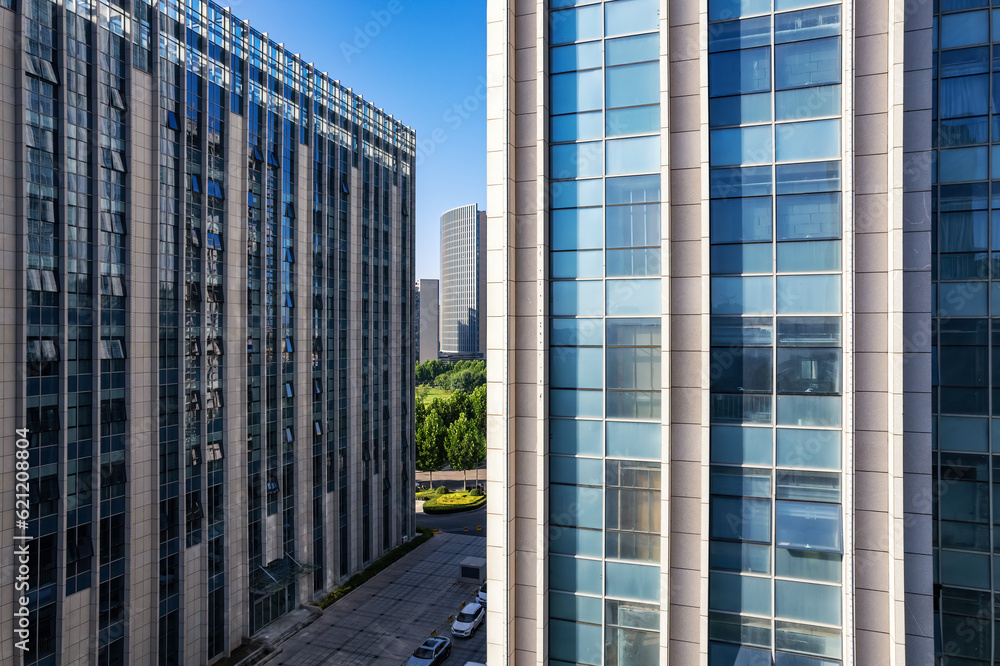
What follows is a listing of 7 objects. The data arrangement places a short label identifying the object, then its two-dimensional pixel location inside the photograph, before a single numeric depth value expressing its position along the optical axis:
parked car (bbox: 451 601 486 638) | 37.34
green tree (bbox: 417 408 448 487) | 67.06
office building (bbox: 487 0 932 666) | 14.58
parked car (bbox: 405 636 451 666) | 33.41
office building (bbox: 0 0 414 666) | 25.36
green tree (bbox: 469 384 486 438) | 80.22
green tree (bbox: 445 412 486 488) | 66.88
